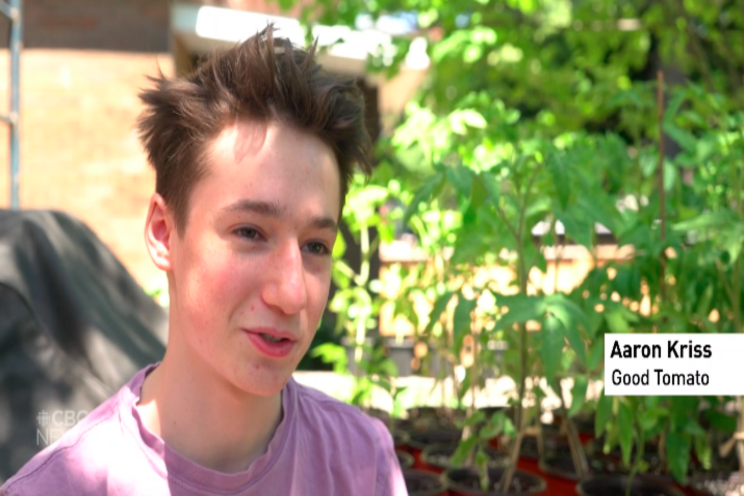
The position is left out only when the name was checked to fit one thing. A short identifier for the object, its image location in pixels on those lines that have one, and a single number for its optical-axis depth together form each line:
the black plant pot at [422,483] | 2.10
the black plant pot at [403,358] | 5.20
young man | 1.01
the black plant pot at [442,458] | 2.36
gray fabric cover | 1.45
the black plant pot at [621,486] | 2.02
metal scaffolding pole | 2.90
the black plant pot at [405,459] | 2.41
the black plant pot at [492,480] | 2.01
